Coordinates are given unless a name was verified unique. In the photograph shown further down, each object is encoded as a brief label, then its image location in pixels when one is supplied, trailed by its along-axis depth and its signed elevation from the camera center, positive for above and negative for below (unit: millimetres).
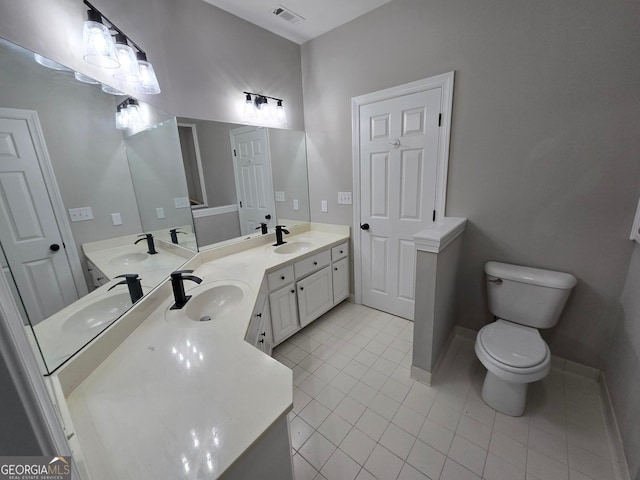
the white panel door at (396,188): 2039 -98
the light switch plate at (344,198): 2568 -187
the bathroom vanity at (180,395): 626 -627
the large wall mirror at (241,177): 1899 +59
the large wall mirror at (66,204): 742 -44
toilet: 1420 -996
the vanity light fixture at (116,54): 1104 +624
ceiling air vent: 1944 +1274
